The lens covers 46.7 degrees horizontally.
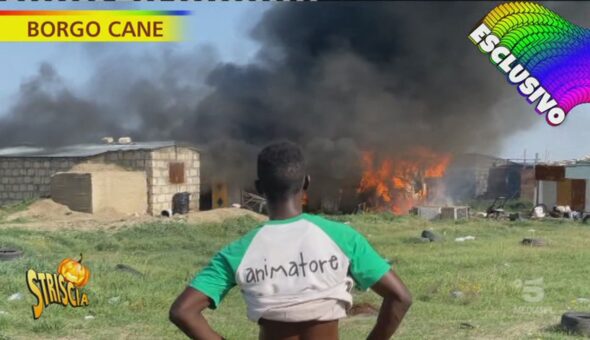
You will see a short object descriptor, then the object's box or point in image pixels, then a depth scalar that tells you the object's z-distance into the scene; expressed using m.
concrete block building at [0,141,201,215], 23.20
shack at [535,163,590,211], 27.84
